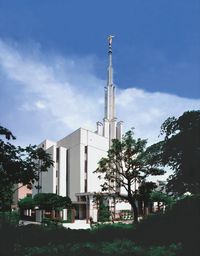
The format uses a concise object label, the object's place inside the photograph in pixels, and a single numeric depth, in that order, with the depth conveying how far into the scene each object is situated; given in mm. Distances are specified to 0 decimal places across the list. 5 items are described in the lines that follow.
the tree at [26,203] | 26022
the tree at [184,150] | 10111
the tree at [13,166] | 5039
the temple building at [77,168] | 30513
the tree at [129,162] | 16111
